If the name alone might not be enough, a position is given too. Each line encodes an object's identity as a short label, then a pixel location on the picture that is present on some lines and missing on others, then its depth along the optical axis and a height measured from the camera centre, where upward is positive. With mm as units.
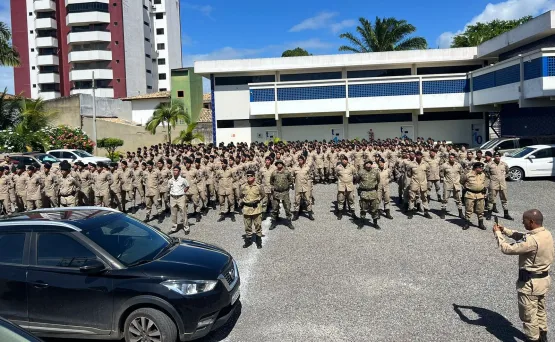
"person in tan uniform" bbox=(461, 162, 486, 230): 10625 -1280
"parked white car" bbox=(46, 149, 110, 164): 25609 -334
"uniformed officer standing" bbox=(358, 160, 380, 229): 11172 -1216
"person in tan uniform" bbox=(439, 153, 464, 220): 12139 -1121
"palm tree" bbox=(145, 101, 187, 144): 30109 +2100
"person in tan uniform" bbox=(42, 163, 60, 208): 14008 -1111
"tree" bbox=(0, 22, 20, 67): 25891 +5865
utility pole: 33466 +1184
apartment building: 52000 +12260
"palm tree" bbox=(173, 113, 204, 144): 28766 +682
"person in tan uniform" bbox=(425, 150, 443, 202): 13445 -907
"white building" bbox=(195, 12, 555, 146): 28031 +2934
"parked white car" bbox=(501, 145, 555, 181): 16625 -911
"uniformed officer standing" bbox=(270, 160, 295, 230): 11430 -1019
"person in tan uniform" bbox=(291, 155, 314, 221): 12312 -1166
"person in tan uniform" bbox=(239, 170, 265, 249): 9688 -1342
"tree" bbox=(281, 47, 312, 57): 58312 +11782
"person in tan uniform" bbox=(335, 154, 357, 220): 12117 -1100
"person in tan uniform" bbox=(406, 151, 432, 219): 12141 -1181
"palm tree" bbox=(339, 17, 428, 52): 33478 +7735
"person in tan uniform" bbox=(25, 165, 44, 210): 13773 -1147
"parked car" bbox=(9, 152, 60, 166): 21594 -338
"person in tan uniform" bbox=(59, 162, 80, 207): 12844 -1060
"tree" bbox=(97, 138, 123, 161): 33969 +376
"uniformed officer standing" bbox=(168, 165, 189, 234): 11312 -1211
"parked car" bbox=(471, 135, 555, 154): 18938 -200
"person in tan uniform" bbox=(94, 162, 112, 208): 13875 -1150
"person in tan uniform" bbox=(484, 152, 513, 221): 11695 -1170
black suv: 5113 -1575
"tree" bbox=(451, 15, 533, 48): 40506 +10393
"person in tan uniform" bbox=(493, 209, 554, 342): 4926 -1496
